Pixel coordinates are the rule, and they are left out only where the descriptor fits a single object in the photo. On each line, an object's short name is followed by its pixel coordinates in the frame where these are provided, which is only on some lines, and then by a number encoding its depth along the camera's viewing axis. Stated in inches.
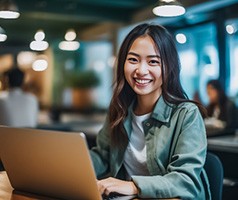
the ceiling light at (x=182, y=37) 222.7
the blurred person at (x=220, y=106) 180.4
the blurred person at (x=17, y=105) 166.6
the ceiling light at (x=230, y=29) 201.2
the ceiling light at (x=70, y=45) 315.3
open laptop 45.3
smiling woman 51.1
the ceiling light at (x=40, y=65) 405.7
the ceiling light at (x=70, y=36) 300.4
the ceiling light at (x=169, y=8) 125.6
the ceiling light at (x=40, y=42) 256.4
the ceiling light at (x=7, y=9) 142.3
